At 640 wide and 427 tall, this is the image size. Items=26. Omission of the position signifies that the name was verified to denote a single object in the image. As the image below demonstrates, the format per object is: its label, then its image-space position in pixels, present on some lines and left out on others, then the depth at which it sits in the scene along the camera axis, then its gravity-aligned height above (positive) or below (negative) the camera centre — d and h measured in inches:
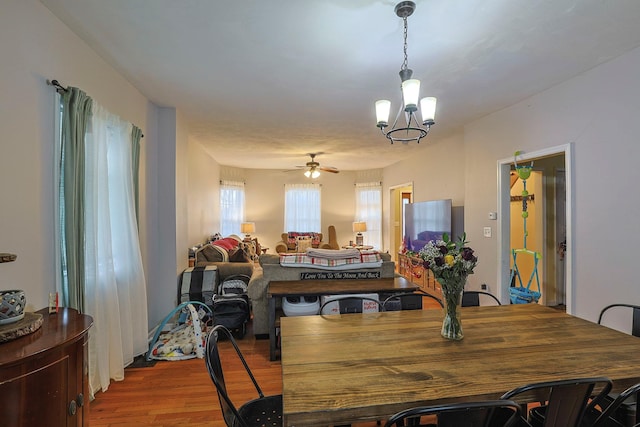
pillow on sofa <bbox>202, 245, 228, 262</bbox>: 173.0 -21.4
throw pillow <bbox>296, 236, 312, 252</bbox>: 300.8 -26.9
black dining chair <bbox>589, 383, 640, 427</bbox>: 41.1 -37.6
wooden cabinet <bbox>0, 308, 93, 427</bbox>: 43.2 -25.4
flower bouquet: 60.6 -11.3
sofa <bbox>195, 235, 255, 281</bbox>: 161.6 -24.7
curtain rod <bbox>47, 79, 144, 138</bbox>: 73.6 +33.3
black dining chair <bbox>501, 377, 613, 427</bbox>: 40.6 -26.1
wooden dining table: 42.1 -25.8
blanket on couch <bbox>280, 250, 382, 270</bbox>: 130.8 -19.8
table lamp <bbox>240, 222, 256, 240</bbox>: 297.7 -11.0
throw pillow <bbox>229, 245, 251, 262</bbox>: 184.4 -24.2
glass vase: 61.6 -18.4
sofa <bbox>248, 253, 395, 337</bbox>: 129.2 -28.2
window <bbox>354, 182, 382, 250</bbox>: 325.1 +6.7
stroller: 132.2 -42.4
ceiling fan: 242.7 +40.0
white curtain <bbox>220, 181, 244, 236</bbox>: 291.4 +10.7
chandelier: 69.0 +31.9
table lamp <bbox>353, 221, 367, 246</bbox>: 315.9 -12.4
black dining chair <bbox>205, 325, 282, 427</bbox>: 47.0 -38.5
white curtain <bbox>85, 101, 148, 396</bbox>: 85.4 -12.5
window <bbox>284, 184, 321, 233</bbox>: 327.6 +10.6
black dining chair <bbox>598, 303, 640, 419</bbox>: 57.3 -34.3
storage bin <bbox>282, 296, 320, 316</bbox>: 119.5 -35.8
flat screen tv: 189.5 -3.9
